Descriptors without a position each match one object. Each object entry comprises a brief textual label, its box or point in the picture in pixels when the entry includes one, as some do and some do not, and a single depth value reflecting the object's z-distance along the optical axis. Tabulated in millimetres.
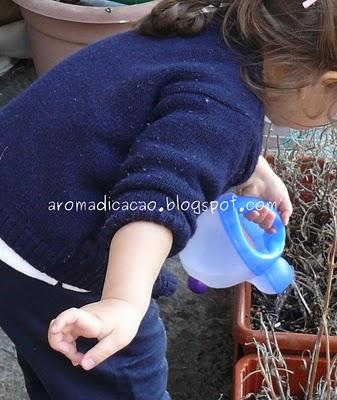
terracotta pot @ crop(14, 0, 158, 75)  2230
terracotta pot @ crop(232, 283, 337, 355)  1537
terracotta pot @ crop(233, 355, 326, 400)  1508
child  938
